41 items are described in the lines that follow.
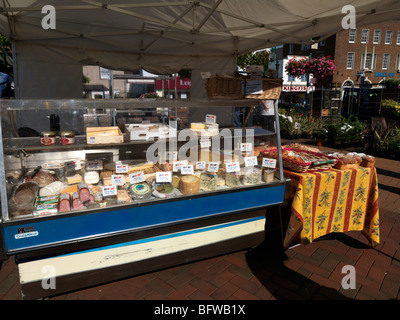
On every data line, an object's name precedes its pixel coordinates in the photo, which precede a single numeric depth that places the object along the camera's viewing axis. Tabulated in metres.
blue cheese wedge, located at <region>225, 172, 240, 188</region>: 3.19
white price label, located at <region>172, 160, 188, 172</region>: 3.20
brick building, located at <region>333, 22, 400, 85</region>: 36.03
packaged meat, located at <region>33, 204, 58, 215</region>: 2.35
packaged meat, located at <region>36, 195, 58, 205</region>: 2.55
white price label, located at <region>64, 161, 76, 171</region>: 3.10
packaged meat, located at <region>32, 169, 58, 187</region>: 2.87
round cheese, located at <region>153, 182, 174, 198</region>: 2.84
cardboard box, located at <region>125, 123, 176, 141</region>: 3.09
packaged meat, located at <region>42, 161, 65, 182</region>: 3.05
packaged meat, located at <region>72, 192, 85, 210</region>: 2.48
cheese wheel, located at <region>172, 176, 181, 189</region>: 3.12
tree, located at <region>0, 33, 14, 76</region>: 8.65
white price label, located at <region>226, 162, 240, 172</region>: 3.18
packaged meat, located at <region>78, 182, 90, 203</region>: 2.60
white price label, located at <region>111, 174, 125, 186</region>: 2.85
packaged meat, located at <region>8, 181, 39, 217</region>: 2.33
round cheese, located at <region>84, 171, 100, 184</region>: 3.04
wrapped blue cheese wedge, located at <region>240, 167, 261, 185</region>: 3.21
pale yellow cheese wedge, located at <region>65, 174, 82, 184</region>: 3.00
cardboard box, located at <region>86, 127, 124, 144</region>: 2.84
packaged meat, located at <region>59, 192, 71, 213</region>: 2.43
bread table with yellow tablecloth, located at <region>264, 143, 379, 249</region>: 3.25
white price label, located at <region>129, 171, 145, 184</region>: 2.85
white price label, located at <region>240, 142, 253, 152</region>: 3.50
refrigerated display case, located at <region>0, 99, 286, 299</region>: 2.40
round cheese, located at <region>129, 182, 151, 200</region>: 2.78
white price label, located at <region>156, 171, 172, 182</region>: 3.00
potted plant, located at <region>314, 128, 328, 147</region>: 9.84
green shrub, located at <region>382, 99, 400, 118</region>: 12.27
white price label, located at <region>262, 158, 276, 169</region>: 3.28
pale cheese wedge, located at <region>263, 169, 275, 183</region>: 3.27
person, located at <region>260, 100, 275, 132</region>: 3.24
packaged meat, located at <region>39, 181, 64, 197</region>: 2.72
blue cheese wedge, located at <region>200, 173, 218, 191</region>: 3.04
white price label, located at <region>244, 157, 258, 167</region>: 3.36
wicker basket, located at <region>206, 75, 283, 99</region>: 3.04
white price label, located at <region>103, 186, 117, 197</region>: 2.66
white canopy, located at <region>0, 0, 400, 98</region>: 4.21
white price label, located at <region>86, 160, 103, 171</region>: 3.19
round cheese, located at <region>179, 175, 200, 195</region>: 2.94
